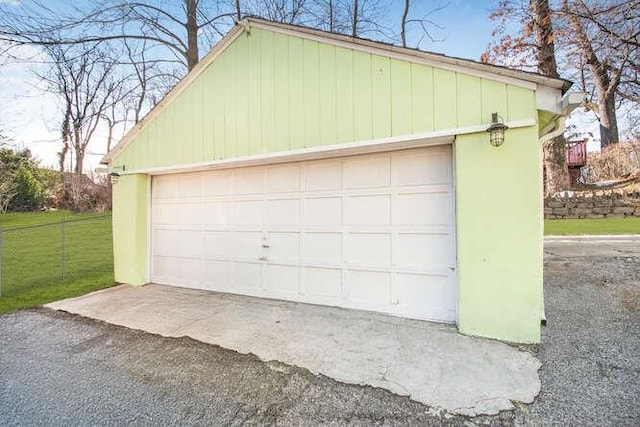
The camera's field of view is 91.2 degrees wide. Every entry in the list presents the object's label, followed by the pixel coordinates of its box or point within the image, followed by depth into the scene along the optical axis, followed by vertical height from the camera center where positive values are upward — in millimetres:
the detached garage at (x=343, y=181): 3480 +488
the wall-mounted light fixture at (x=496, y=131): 3396 +892
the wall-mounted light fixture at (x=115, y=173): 6531 +903
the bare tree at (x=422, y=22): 10686 +6855
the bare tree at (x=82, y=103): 17734 +7194
